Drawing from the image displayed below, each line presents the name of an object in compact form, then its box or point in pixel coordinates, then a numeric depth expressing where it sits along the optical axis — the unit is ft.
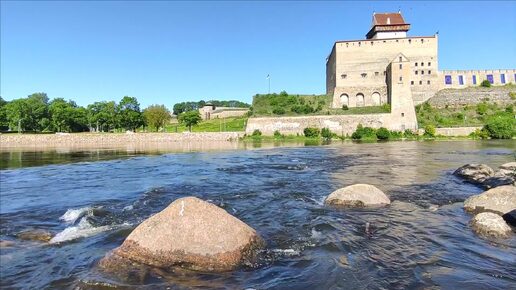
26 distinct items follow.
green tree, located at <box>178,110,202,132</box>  272.51
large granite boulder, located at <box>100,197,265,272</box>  20.07
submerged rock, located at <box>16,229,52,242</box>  25.59
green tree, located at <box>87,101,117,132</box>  263.55
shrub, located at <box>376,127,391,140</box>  200.95
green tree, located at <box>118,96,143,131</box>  268.25
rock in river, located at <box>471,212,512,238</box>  26.48
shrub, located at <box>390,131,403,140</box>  205.22
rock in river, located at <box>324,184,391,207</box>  35.14
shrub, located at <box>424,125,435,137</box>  201.64
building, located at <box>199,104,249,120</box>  368.07
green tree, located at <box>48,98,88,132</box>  264.11
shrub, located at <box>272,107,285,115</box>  235.81
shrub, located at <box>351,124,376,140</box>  204.54
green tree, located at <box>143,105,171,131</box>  276.21
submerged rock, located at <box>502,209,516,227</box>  28.94
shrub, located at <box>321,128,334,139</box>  212.84
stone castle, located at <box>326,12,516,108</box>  238.68
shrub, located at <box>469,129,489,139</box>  192.03
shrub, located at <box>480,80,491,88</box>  239.91
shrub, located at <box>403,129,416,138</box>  205.73
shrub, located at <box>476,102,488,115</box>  224.33
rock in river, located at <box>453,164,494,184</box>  51.88
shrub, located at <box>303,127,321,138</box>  214.28
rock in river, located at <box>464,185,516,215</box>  31.53
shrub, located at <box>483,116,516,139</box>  185.88
